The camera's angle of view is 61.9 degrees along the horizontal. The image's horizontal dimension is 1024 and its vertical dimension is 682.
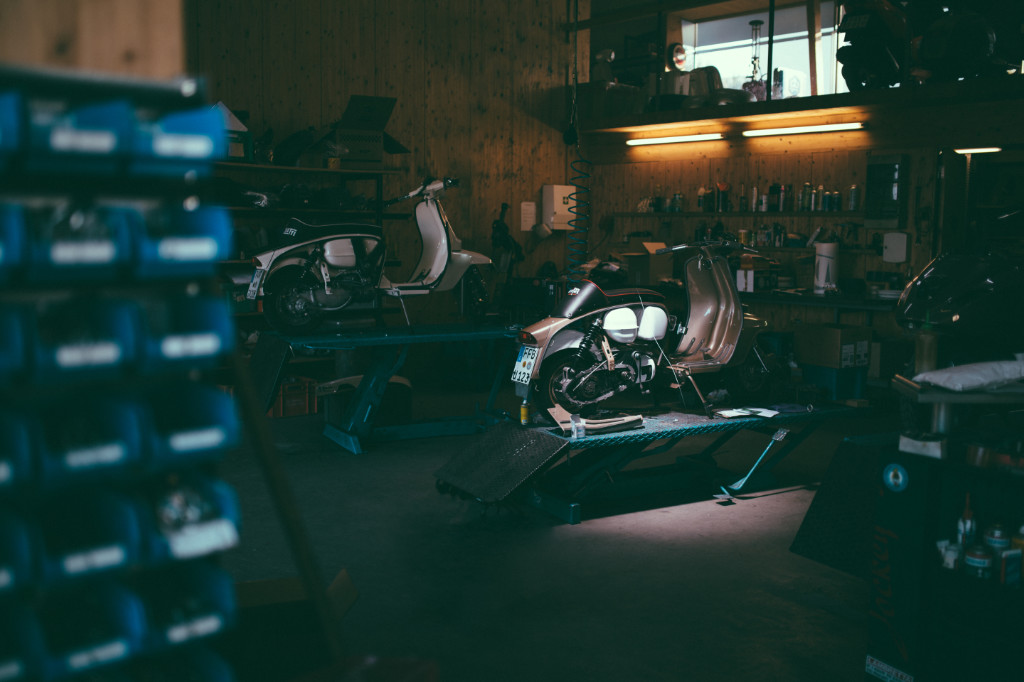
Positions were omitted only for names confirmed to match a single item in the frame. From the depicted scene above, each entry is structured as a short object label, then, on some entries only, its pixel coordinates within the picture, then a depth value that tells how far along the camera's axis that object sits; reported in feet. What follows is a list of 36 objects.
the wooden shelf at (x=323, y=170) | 21.09
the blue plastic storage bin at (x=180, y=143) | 4.95
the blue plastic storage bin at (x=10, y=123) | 4.45
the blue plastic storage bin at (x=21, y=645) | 4.61
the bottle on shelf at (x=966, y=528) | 7.58
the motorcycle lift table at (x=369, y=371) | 17.70
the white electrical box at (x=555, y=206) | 29.91
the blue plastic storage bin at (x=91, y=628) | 4.77
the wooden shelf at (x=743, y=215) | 24.84
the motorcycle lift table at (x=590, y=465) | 13.12
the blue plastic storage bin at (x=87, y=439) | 4.72
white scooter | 18.99
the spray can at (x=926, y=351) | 9.43
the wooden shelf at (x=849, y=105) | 20.89
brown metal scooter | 16.67
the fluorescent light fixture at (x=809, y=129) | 24.32
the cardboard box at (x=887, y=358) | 22.21
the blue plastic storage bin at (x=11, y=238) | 4.47
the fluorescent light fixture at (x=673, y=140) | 27.76
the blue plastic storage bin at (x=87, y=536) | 4.76
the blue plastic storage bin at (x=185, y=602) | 5.15
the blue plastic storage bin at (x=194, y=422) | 5.16
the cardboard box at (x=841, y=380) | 21.66
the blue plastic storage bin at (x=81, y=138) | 4.59
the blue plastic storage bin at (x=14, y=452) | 4.56
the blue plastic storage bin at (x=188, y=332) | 5.06
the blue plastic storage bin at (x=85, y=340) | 4.69
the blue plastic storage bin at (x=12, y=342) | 4.56
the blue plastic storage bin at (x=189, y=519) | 5.09
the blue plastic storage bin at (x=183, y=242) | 4.99
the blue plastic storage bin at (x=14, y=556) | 4.61
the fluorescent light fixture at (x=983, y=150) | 21.91
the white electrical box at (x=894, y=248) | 23.40
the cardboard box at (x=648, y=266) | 27.94
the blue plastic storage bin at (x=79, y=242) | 4.64
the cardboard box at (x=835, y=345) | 21.29
